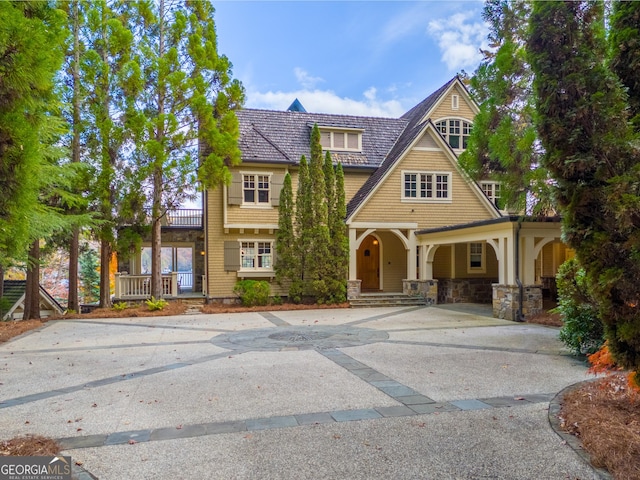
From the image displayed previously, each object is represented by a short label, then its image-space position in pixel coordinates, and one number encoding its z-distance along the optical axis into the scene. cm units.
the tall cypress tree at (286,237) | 1517
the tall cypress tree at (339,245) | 1498
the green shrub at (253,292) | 1479
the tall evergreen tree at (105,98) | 1299
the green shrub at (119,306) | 1353
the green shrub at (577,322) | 638
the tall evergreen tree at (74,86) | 1296
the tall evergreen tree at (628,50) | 389
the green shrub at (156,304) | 1363
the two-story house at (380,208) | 1571
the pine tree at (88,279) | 2502
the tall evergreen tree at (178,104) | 1351
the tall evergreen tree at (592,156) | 343
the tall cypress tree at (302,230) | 1498
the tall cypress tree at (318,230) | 1480
